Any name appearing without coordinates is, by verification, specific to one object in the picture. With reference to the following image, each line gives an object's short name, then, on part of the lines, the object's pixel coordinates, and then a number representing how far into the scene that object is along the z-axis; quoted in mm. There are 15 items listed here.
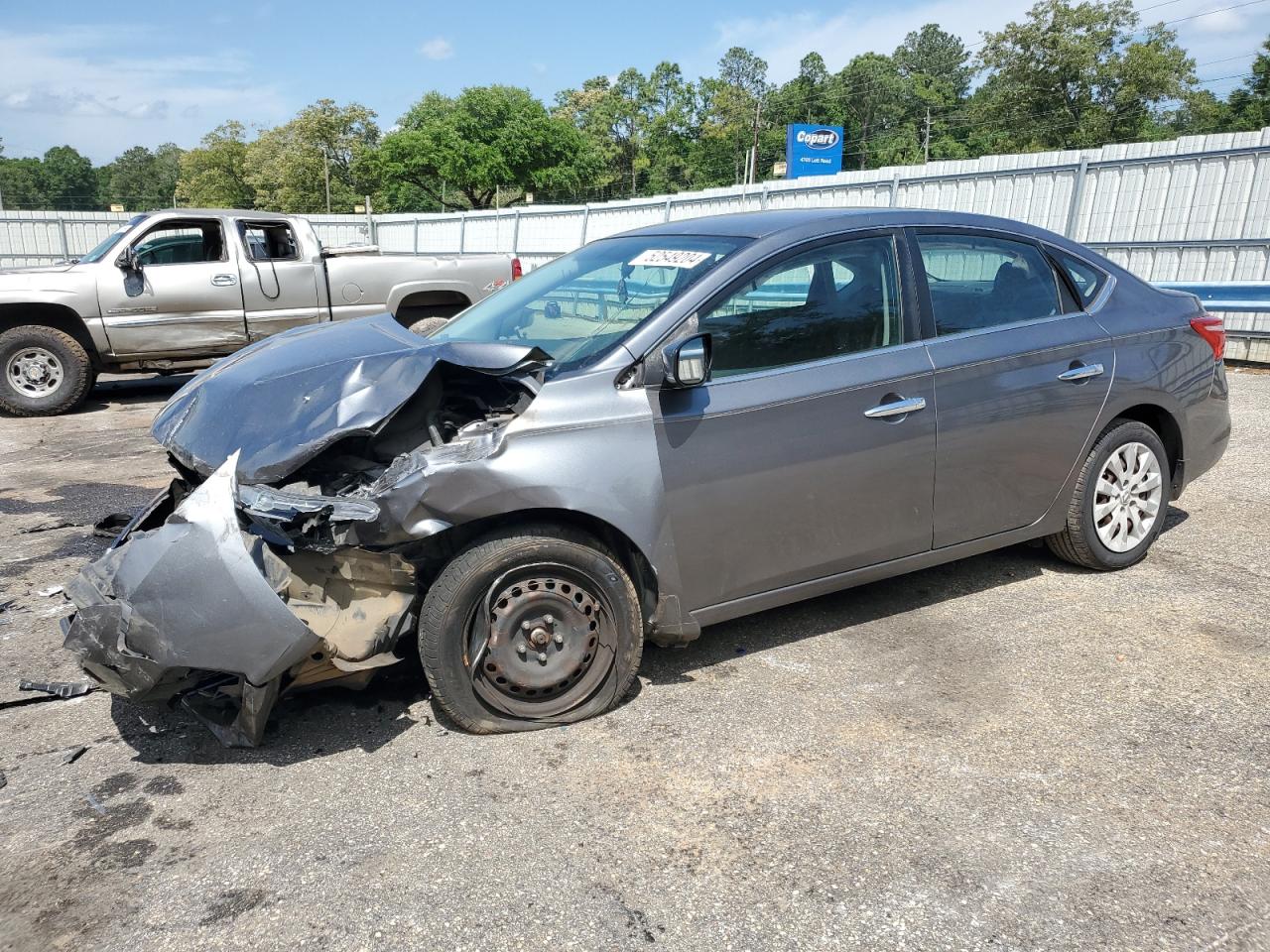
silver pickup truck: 9586
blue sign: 55781
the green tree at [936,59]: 113188
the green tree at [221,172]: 99000
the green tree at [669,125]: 102938
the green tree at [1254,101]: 57188
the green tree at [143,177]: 134412
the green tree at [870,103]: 105500
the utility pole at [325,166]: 78481
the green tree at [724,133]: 98688
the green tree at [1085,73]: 54250
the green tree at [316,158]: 82062
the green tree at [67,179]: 124856
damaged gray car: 3043
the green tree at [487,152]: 70750
